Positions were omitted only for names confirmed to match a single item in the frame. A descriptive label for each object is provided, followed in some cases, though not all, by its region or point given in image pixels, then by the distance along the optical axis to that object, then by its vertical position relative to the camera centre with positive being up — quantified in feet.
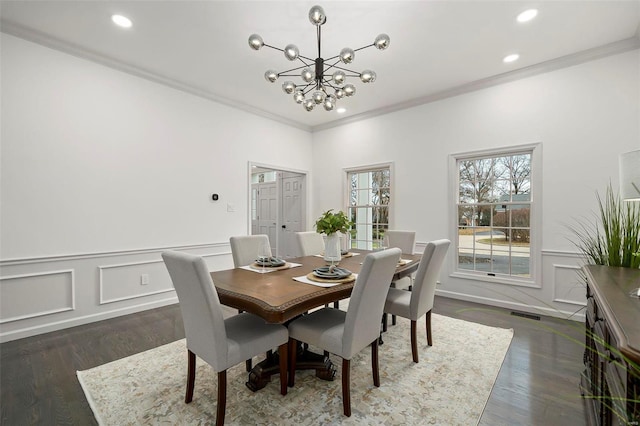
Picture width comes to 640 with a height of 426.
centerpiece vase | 8.45 -1.06
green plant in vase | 8.36 -0.48
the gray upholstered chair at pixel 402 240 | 11.66 -1.13
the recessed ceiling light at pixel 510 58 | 10.84 +5.80
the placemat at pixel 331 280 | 6.65 -1.56
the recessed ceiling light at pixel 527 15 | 8.46 +5.81
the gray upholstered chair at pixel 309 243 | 11.49 -1.25
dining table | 5.35 -1.61
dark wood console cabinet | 2.79 -1.61
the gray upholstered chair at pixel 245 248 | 9.51 -1.19
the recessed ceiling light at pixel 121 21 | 8.74 +5.85
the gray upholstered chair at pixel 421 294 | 7.66 -2.22
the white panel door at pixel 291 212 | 19.71 +0.03
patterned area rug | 5.82 -4.05
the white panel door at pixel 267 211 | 21.66 +0.11
